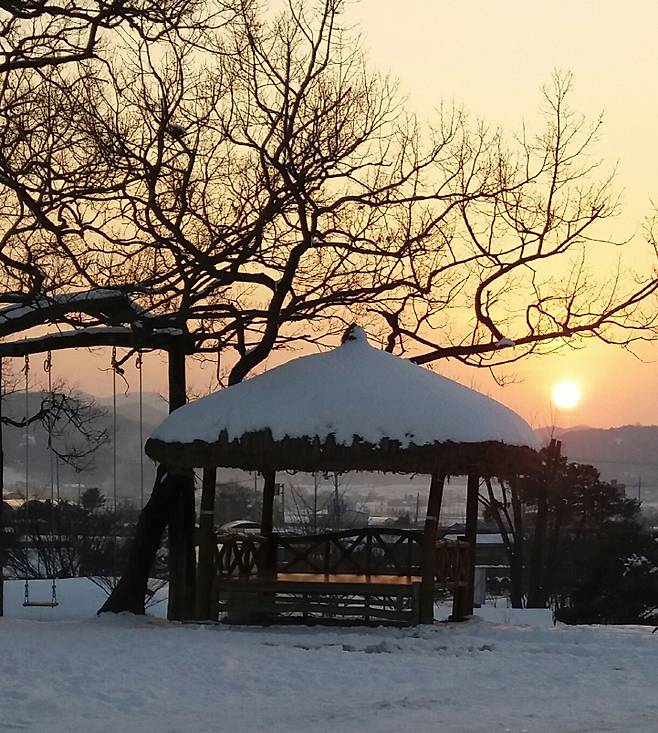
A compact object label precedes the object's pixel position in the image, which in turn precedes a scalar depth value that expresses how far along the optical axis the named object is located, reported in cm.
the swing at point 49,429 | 1873
